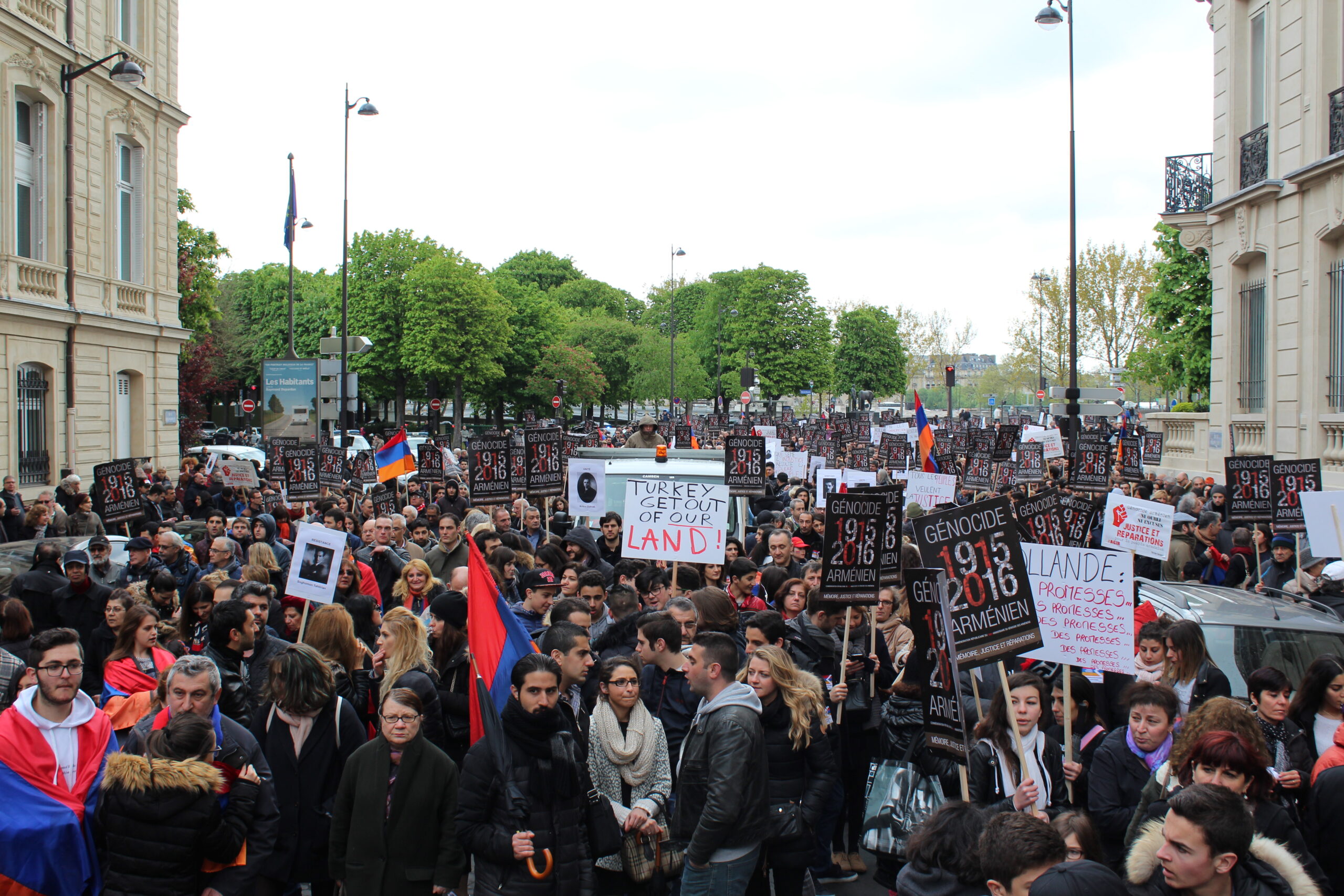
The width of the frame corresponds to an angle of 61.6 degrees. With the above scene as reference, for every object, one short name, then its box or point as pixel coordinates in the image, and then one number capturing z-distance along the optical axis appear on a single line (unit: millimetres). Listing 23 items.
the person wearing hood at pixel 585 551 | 10172
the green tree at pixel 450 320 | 64062
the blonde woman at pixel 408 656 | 5809
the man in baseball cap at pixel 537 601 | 7645
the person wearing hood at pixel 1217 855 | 3434
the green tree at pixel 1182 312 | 31375
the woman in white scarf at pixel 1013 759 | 5035
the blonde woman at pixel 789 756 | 5422
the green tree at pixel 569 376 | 72625
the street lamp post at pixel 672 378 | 63188
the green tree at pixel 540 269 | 94812
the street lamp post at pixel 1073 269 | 23531
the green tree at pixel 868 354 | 93875
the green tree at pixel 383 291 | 65438
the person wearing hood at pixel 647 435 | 16594
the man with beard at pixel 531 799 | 4652
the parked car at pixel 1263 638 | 6992
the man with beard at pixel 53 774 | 4750
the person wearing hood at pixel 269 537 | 11141
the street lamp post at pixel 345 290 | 29141
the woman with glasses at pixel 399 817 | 4859
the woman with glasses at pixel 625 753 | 5164
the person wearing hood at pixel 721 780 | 4855
